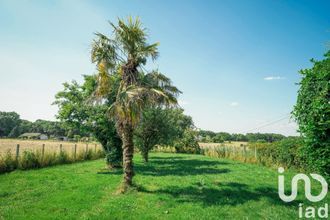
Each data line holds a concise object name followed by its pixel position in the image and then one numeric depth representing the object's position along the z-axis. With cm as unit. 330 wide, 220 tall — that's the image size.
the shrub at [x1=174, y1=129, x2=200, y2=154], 3981
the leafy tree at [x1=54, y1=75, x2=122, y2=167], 1423
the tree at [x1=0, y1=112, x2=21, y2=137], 9497
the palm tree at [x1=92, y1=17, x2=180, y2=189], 871
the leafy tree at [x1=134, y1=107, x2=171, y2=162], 1948
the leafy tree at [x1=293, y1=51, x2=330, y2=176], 718
